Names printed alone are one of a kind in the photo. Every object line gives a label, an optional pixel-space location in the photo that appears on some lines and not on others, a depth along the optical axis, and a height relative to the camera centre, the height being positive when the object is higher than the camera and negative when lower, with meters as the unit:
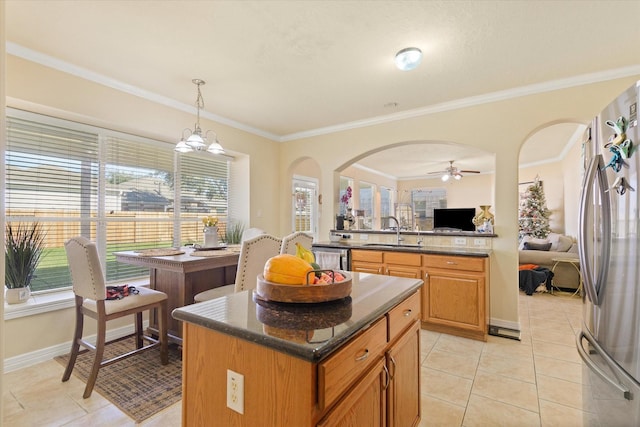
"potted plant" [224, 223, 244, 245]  4.26 -0.29
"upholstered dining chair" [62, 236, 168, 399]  2.12 -0.67
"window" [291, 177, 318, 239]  5.83 +0.22
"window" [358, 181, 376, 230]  8.35 +0.47
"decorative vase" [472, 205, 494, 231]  3.41 -0.06
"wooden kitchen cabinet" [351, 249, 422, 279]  3.26 -0.55
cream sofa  4.68 -0.66
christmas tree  6.72 -0.01
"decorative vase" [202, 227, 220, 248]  3.24 -0.24
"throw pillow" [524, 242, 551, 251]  5.44 -0.59
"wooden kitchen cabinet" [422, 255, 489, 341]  2.93 -0.81
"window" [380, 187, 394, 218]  9.27 +0.43
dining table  2.47 -0.54
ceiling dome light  2.42 +1.28
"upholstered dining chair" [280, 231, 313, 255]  2.71 -0.25
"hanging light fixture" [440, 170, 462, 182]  7.28 +0.98
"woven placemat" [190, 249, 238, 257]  2.73 -0.36
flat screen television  4.30 -0.07
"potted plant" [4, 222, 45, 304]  2.48 -0.37
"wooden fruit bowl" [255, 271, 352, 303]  1.12 -0.29
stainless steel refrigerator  1.02 -0.20
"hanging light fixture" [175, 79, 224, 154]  2.71 +0.66
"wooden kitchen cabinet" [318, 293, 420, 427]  0.93 -0.64
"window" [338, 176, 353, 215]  7.09 +0.74
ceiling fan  7.25 +1.03
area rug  1.97 -1.24
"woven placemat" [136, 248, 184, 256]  2.72 -0.35
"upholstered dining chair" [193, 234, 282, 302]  2.38 -0.36
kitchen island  0.82 -0.46
